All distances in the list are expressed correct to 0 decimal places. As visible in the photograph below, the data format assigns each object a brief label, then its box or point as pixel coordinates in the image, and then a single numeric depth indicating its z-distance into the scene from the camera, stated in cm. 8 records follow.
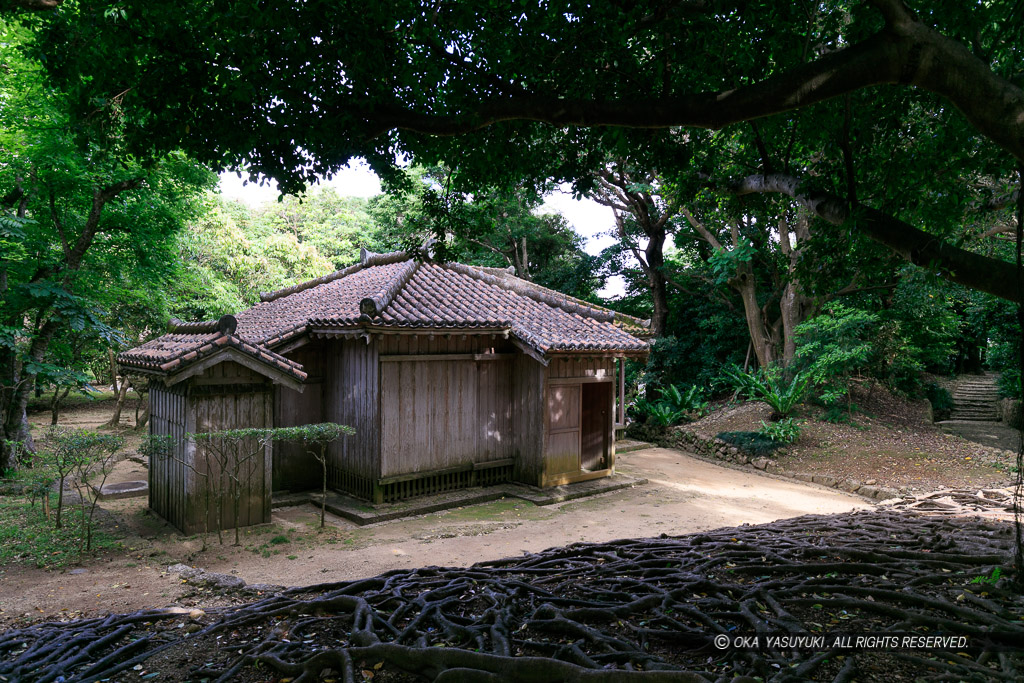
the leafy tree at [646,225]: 2058
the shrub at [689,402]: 1966
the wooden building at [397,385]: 920
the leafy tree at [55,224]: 1098
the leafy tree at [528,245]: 2253
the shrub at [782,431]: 1558
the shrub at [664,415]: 1889
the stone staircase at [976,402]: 2147
